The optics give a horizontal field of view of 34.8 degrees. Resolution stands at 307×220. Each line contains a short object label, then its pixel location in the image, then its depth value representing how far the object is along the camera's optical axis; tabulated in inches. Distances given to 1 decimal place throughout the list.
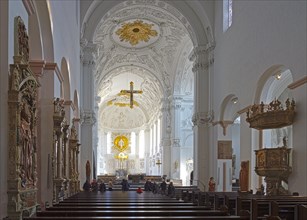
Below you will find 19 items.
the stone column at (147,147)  1944.1
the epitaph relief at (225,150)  874.1
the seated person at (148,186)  1015.6
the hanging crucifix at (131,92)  1454.6
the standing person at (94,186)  869.0
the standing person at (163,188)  861.0
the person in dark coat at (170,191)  772.7
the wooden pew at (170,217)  238.9
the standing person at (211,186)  827.4
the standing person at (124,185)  972.6
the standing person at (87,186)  813.7
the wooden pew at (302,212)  197.8
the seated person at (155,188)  948.8
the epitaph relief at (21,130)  263.0
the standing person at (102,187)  878.8
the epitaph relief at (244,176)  692.1
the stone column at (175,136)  1397.6
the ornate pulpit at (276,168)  547.8
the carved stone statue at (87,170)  867.4
